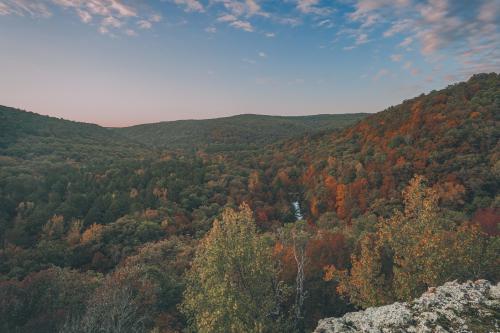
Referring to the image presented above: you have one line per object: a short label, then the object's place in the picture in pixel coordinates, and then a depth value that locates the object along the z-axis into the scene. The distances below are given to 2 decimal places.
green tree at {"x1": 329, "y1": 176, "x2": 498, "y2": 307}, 15.87
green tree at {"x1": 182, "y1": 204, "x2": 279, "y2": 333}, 15.65
